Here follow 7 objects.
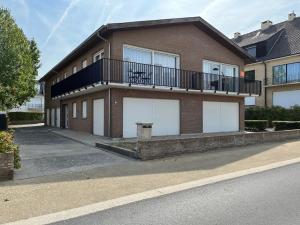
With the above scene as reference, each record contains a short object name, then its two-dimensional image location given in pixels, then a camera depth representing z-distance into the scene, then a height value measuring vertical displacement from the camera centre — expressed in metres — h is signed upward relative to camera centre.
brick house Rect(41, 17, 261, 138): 11.92 +1.97
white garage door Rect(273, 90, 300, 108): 21.56 +1.54
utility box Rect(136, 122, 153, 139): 9.70 -0.73
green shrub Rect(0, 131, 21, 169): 5.57 -0.84
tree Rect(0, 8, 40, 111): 10.80 +2.64
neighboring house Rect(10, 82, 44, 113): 36.43 +1.31
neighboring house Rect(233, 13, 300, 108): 21.57 +5.13
